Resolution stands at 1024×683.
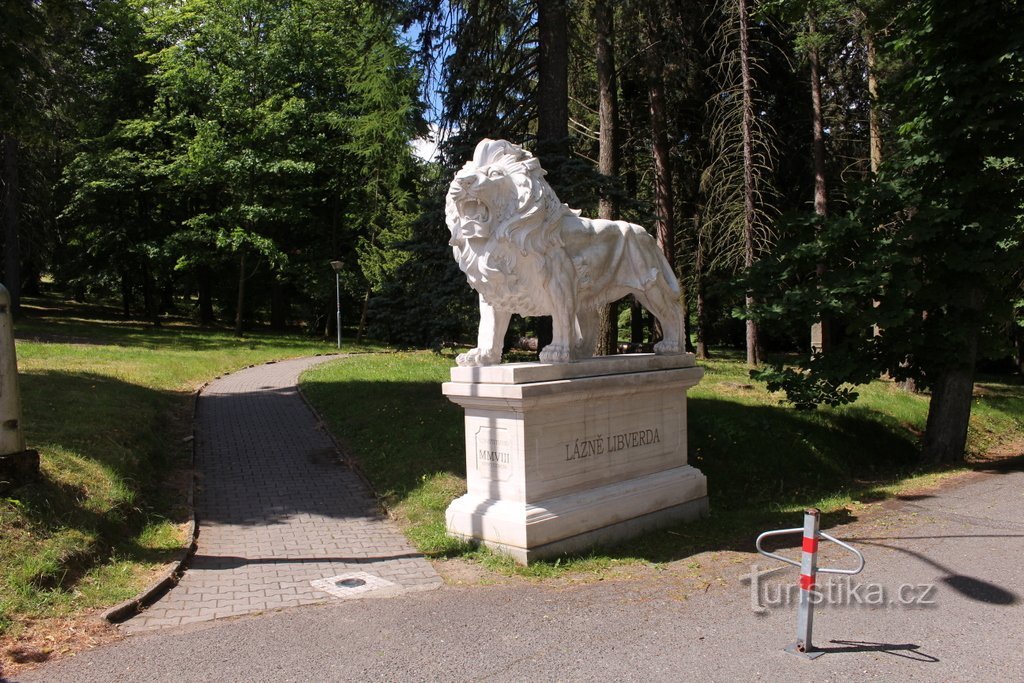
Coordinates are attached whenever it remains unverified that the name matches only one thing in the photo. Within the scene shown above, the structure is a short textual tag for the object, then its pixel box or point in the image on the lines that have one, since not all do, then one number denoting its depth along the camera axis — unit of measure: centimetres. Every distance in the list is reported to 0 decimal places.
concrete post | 626
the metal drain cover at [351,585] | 595
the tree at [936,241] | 994
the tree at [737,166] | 1884
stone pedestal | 644
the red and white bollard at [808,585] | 437
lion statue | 661
